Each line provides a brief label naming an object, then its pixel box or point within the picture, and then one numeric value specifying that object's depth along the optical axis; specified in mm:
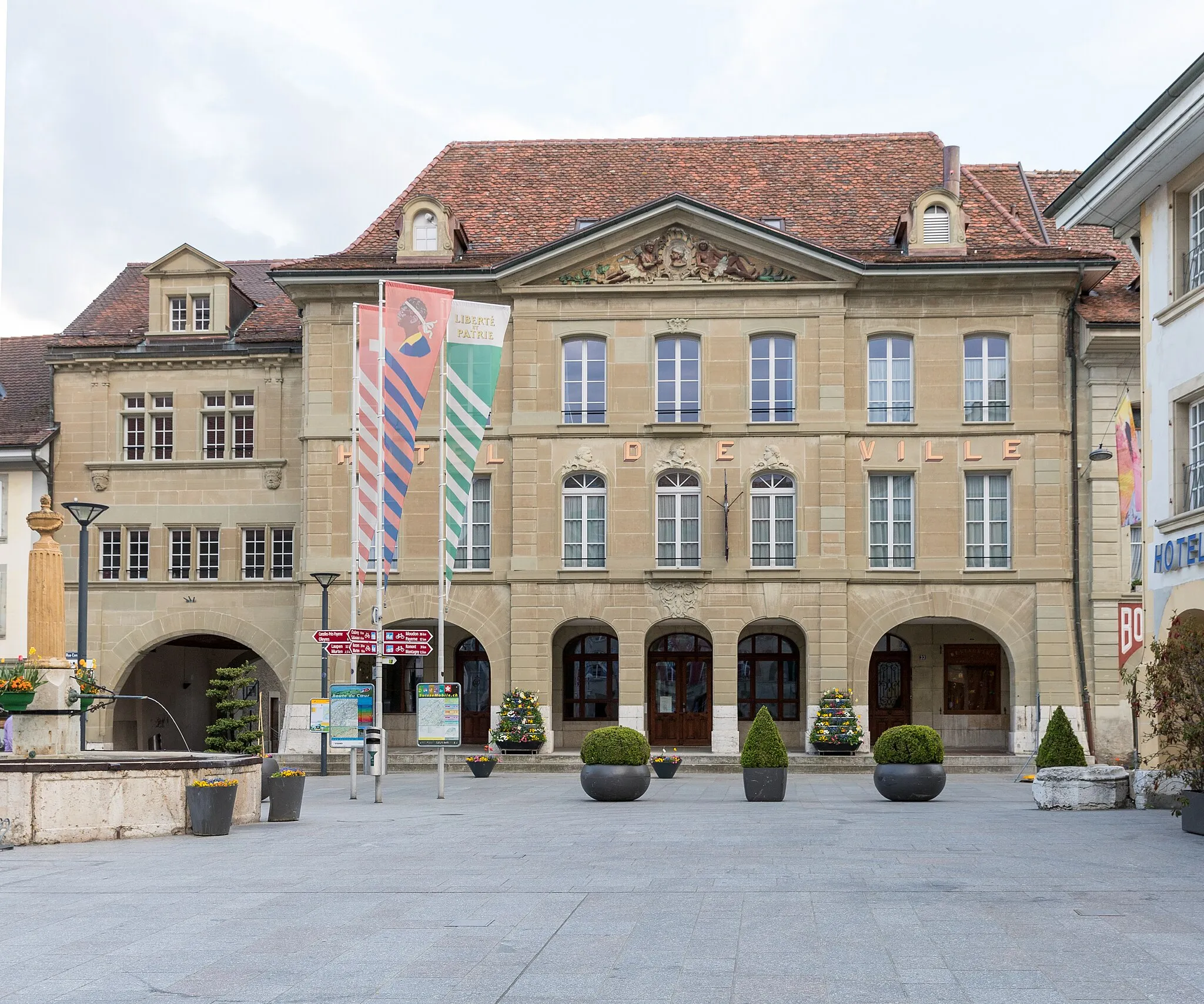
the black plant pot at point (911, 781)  25688
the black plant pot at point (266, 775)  22875
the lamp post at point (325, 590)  36844
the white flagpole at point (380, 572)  25984
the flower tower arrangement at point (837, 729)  38938
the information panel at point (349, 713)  26172
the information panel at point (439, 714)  30234
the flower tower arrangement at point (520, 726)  39781
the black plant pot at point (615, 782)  26109
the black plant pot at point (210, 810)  19703
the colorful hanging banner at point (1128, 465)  30203
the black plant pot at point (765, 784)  26109
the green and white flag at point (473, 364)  27859
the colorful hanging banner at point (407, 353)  27016
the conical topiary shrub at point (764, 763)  26125
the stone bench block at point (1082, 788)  23047
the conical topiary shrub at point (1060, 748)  24156
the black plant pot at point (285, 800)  22000
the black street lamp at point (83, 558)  27391
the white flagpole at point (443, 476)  27875
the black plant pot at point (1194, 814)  18500
